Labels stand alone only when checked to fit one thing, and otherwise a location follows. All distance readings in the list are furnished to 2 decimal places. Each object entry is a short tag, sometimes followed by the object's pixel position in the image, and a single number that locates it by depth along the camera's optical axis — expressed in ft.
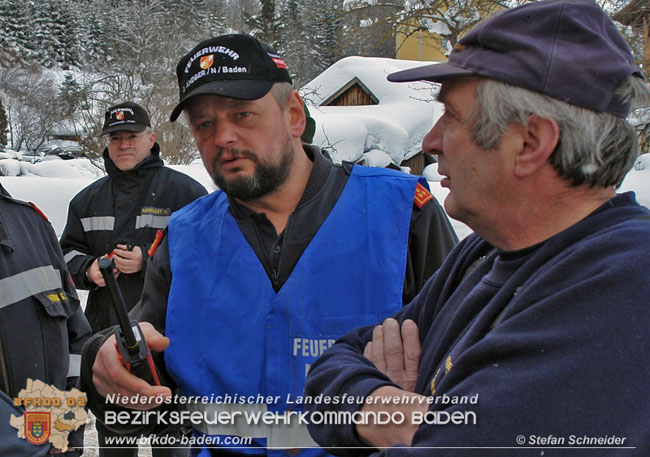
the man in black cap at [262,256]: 5.97
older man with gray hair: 2.98
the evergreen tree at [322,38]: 155.36
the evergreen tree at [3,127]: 131.95
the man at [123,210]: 13.03
